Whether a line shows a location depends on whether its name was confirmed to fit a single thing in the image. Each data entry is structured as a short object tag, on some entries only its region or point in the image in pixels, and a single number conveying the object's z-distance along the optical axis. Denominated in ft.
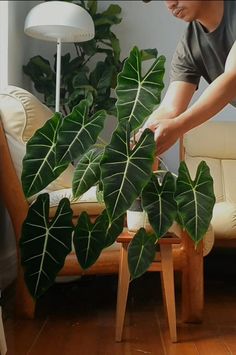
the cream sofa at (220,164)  5.61
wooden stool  4.23
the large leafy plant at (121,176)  3.79
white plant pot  4.18
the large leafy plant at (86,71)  6.16
